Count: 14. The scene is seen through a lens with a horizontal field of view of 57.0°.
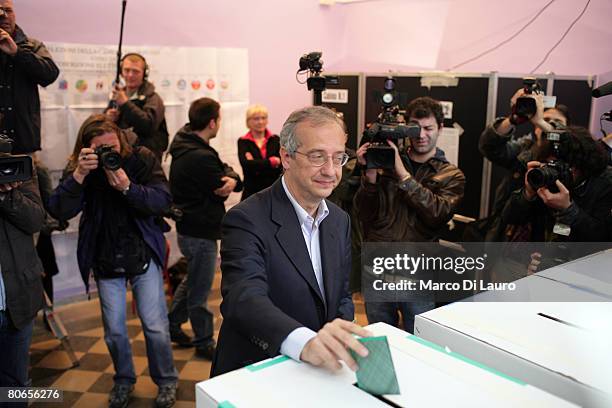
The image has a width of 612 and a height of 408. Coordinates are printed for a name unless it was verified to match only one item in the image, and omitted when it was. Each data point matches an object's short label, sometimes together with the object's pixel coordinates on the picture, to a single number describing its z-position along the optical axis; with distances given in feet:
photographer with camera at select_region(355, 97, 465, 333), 8.41
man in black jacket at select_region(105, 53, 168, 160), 12.20
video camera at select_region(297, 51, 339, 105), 9.09
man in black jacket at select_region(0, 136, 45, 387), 7.37
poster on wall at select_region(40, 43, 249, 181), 13.25
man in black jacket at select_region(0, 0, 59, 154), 10.25
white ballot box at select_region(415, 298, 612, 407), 3.26
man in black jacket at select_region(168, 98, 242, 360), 10.85
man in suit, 4.76
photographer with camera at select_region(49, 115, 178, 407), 8.46
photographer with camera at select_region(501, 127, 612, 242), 7.66
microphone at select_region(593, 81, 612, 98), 6.98
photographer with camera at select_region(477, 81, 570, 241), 9.29
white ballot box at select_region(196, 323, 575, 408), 2.91
